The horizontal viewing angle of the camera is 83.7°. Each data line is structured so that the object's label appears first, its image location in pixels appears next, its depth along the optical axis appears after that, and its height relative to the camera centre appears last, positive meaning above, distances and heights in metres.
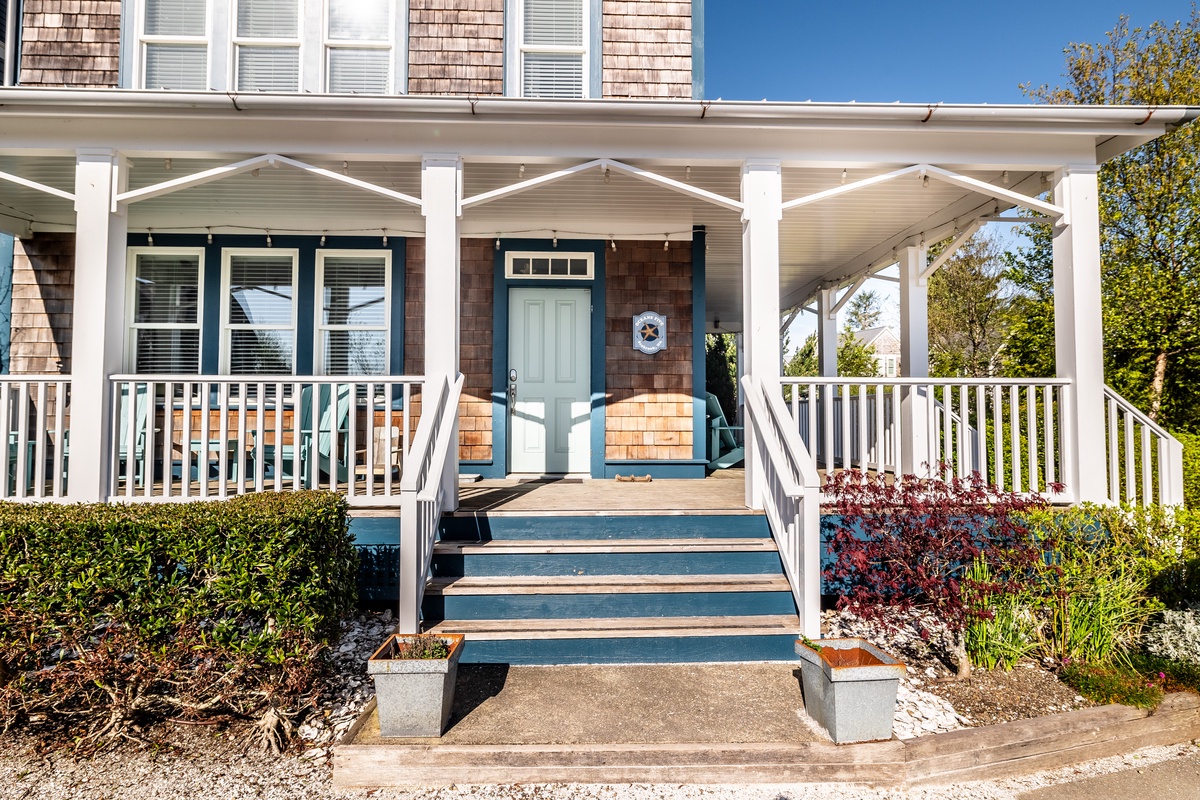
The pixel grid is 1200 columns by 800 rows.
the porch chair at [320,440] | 5.72 -0.19
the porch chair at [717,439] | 8.44 -0.28
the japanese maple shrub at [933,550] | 3.46 -0.71
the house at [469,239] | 4.32 +1.63
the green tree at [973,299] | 18.14 +3.30
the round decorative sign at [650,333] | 6.74 +0.86
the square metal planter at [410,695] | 2.75 -1.14
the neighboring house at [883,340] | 42.91 +5.14
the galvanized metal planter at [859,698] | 2.73 -1.16
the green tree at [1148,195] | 8.26 +3.79
